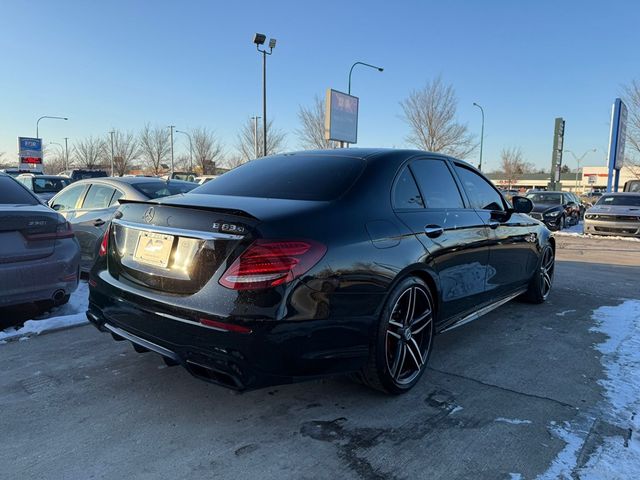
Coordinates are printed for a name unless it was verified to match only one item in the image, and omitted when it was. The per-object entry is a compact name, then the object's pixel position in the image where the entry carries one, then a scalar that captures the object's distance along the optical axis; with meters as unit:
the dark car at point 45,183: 14.98
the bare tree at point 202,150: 62.50
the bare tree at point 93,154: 68.69
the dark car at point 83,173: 21.98
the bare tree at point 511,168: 79.00
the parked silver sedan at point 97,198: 6.33
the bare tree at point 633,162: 29.31
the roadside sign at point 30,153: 40.72
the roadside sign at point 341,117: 25.38
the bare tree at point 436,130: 35.62
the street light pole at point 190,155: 62.94
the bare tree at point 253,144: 50.81
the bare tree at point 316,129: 41.16
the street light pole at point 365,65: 27.60
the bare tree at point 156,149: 63.84
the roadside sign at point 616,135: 21.55
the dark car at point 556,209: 17.22
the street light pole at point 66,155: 69.94
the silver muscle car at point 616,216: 13.69
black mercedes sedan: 2.39
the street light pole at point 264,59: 21.27
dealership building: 85.38
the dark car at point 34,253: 4.09
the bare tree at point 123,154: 63.38
